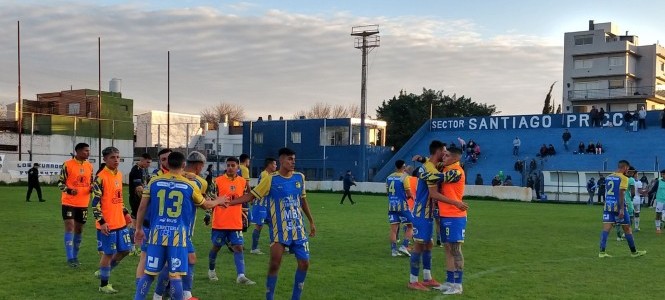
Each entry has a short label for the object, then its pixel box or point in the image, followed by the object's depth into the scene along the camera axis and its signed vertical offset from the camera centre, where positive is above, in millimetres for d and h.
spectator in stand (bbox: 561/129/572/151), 48781 +1160
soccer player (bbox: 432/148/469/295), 9422 -965
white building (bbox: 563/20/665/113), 73562 +9892
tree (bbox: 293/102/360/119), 111688 +6268
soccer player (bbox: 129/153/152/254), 10695 -573
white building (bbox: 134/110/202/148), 77750 +2064
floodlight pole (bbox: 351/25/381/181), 49875 +6636
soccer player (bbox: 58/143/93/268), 11461 -948
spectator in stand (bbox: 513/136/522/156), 50406 +465
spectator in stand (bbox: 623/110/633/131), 49281 +2680
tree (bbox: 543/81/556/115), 82562 +6559
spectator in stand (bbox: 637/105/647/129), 48944 +2748
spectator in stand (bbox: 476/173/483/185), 45919 -2078
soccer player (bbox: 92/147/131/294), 9203 -1058
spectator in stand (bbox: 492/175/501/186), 44438 -2087
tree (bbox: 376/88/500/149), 75375 +4961
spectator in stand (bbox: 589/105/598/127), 50969 +2890
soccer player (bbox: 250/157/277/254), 13547 -1511
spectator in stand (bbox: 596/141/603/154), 46062 +330
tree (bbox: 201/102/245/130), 112544 +5863
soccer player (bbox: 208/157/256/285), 10070 -1390
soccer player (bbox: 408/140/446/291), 9727 -1115
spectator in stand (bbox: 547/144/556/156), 47559 +102
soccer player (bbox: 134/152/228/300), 6918 -818
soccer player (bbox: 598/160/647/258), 13570 -1143
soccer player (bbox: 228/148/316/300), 7973 -818
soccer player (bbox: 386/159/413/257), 13312 -1110
